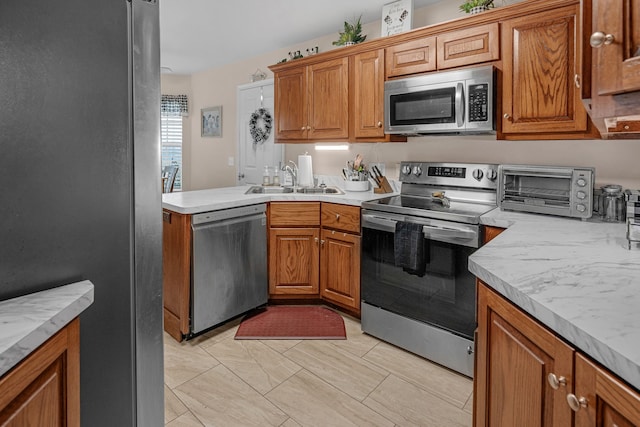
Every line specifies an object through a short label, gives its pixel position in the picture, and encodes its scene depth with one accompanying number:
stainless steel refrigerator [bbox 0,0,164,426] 0.81
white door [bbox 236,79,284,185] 4.44
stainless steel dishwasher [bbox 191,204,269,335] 2.52
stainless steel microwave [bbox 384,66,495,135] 2.30
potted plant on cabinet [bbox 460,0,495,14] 2.40
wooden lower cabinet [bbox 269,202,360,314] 2.87
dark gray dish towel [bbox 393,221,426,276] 2.29
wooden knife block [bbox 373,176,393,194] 3.19
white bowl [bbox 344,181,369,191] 3.31
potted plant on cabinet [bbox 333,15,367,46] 3.11
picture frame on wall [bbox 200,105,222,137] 5.20
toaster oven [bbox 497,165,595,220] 2.02
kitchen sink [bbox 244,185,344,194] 3.37
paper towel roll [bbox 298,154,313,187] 3.67
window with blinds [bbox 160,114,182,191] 5.73
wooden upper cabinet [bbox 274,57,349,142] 3.14
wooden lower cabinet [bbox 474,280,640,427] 0.70
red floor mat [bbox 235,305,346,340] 2.64
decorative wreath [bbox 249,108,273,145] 4.50
